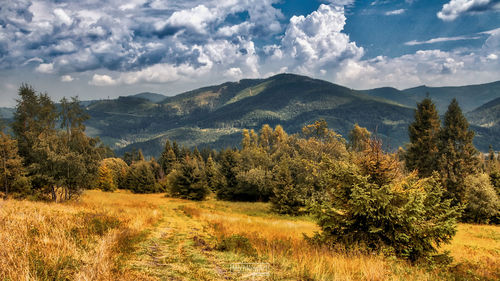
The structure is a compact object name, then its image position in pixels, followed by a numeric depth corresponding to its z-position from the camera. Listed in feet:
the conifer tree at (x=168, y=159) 305.73
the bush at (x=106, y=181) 236.43
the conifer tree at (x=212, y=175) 213.46
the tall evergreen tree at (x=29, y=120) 91.61
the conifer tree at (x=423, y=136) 129.90
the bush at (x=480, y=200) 105.81
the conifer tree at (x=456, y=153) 117.39
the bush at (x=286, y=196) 119.03
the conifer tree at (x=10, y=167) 80.64
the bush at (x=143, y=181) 241.76
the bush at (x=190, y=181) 178.60
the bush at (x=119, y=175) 272.76
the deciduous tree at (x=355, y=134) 317.28
